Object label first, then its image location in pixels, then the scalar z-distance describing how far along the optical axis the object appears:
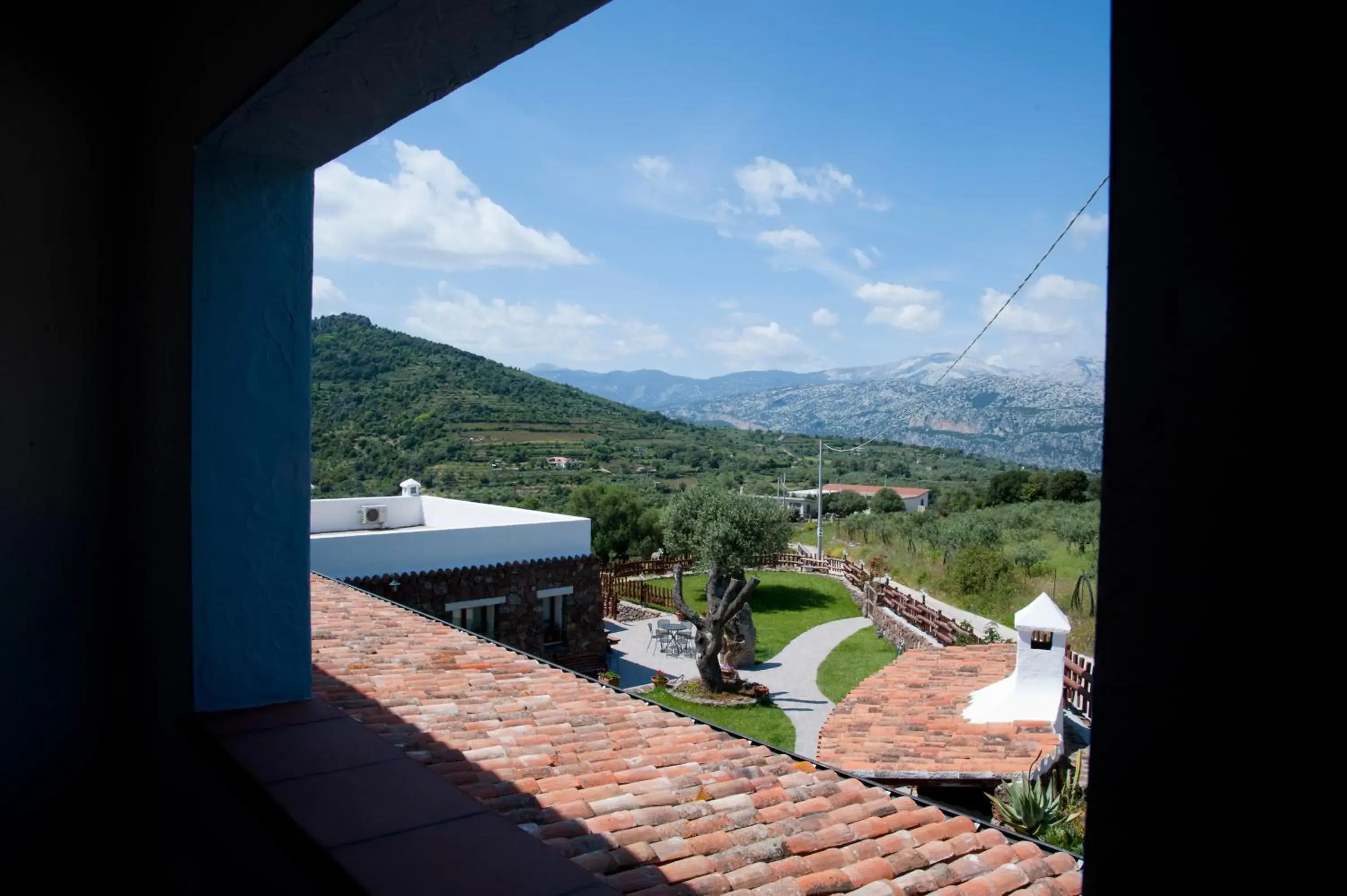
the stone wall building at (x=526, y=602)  10.80
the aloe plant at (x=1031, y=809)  5.74
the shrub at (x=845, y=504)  41.44
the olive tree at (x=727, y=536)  15.31
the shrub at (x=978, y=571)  19.22
